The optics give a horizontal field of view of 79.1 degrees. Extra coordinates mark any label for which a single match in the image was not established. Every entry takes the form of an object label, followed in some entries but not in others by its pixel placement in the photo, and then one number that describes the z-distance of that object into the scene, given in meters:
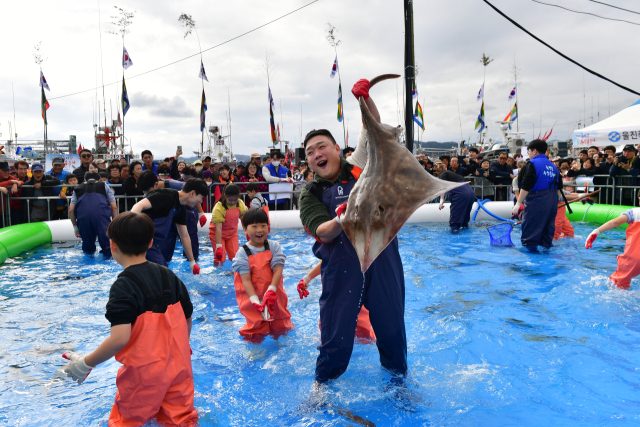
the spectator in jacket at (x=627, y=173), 10.51
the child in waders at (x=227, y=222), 6.76
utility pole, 7.60
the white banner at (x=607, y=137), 12.84
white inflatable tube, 9.52
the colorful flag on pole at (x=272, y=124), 19.56
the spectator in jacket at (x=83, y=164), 10.09
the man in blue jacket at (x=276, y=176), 11.34
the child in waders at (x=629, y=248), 4.89
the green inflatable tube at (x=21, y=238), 7.68
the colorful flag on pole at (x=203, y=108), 19.41
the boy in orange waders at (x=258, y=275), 3.95
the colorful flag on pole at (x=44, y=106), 18.68
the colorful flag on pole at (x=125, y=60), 16.39
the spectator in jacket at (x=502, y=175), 12.96
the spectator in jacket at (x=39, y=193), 9.39
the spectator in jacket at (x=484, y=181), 12.68
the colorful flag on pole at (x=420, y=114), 20.74
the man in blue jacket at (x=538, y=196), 7.13
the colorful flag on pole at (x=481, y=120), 24.16
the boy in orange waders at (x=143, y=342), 2.10
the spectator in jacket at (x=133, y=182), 9.05
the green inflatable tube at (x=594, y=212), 10.39
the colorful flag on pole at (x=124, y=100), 16.56
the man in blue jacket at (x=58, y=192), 10.09
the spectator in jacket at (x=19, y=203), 9.52
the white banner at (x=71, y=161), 15.29
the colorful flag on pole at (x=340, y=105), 19.72
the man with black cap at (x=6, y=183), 8.91
